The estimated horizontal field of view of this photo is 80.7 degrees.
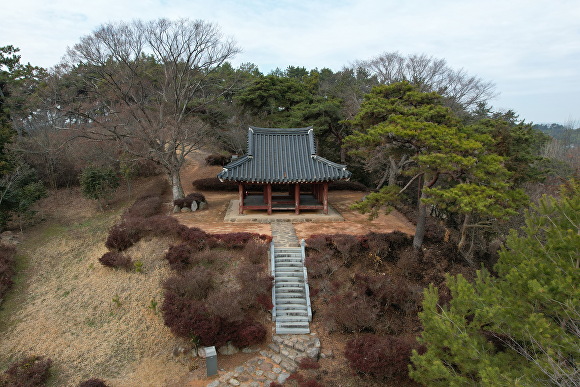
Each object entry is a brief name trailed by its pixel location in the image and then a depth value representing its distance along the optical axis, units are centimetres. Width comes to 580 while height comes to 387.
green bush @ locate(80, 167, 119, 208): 2144
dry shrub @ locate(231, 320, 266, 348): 1055
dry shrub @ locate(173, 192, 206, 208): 2077
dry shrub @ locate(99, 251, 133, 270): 1448
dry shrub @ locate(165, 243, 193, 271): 1362
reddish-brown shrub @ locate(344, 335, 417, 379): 902
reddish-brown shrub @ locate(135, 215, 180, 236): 1609
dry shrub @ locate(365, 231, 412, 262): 1406
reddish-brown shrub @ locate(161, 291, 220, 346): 1033
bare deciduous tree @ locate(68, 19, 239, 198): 1898
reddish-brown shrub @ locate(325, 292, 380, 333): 1083
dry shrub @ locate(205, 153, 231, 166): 3391
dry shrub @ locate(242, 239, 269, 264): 1396
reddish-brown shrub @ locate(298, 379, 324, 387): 902
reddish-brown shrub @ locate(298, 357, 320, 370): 984
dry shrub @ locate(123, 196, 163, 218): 1934
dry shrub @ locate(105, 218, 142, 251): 1591
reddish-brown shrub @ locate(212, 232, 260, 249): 1477
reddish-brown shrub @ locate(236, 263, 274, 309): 1179
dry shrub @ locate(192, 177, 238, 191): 2719
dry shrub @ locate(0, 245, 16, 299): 1421
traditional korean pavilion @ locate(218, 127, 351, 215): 1839
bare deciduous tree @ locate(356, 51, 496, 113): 2803
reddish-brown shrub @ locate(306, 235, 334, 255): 1427
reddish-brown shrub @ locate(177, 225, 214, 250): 1472
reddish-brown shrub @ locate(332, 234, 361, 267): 1384
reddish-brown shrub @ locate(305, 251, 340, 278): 1326
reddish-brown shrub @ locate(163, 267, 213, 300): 1193
